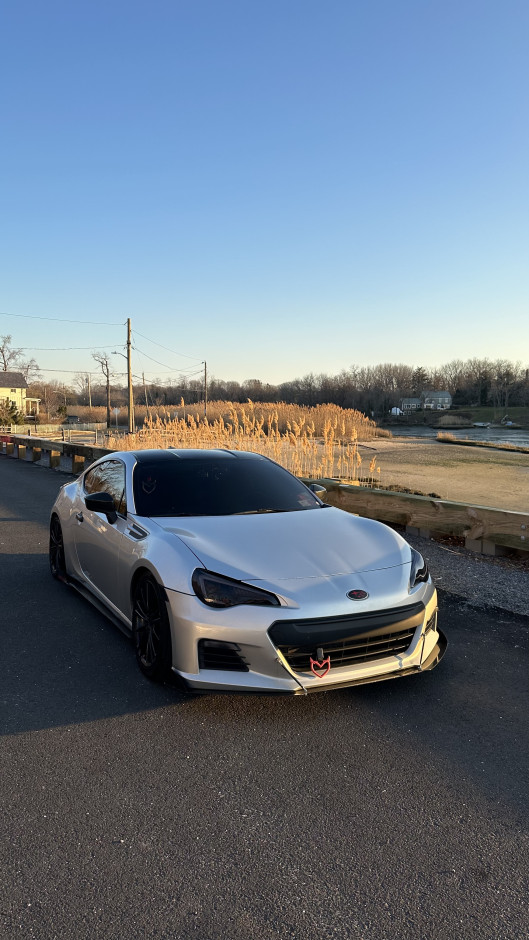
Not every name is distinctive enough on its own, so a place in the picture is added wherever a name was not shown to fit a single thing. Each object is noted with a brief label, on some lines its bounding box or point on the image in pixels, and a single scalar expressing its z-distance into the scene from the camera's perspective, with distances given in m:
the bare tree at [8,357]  101.31
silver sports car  3.46
